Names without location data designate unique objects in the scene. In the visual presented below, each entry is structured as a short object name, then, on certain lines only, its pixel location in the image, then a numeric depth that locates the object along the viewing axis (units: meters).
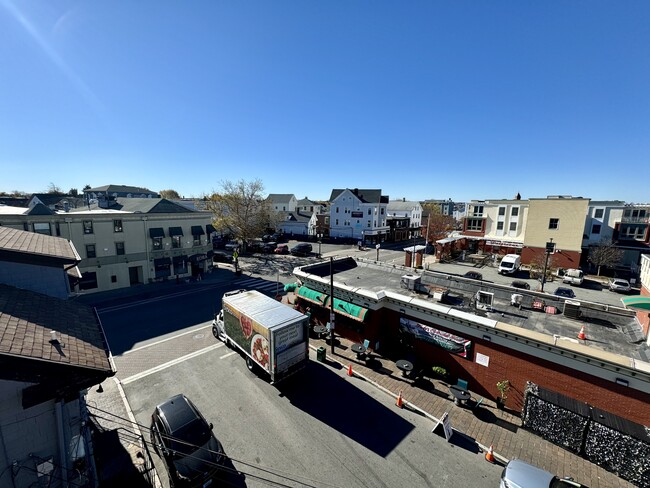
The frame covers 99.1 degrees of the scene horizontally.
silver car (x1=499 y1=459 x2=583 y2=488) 8.16
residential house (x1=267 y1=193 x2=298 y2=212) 87.75
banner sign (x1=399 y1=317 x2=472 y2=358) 13.52
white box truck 12.75
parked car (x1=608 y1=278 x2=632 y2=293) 30.10
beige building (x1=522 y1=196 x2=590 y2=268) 37.31
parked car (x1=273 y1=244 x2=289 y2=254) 48.01
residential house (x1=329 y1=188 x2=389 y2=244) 62.19
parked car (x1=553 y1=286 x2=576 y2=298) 26.03
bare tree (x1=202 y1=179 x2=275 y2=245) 45.38
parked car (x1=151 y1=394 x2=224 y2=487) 8.48
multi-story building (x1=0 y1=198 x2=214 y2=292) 26.02
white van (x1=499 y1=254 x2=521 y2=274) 36.25
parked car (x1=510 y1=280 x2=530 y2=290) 28.00
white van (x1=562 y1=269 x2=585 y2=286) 33.34
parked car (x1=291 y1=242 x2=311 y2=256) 46.19
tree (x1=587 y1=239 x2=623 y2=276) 35.12
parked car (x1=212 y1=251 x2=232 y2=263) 42.66
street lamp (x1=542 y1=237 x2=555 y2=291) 27.37
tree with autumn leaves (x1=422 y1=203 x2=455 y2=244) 57.75
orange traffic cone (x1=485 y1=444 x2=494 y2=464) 9.83
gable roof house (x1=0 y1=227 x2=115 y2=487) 5.76
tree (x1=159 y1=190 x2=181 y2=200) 123.66
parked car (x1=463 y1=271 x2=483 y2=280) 31.12
